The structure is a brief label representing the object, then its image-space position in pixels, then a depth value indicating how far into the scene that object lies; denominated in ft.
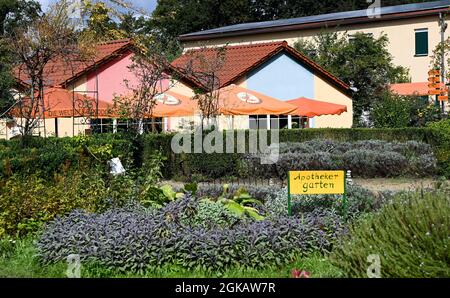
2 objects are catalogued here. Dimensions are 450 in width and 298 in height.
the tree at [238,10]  197.88
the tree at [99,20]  66.23
